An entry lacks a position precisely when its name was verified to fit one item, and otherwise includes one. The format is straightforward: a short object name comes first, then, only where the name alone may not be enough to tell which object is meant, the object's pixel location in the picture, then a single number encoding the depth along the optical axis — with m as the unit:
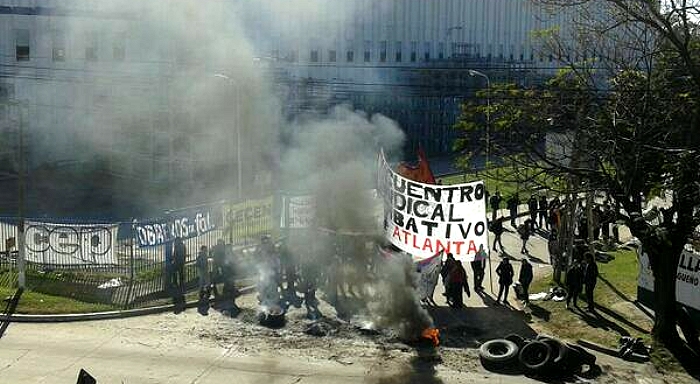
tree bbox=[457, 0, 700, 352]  10.62
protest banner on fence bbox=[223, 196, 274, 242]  16.72
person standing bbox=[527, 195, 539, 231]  21.72
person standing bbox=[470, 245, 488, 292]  14.72
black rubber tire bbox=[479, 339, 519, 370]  10.76
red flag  14.66
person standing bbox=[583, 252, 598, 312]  13.55
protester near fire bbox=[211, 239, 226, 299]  14.89
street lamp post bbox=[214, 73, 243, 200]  26.12
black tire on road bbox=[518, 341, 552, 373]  10.50
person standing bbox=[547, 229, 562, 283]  15.84
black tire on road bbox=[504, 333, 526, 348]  11.28
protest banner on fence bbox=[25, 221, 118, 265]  15.59
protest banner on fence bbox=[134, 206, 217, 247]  15.15
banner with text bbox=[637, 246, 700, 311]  12.80
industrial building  30.42
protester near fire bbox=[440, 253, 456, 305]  13.88
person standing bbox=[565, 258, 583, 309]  13.58
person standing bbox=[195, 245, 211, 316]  14.18
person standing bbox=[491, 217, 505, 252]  19.50
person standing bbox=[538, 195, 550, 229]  22.22
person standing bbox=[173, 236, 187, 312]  15.05
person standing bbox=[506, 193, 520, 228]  22.62
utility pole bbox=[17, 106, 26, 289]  14.70
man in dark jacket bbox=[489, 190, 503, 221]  22.80
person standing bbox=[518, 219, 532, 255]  19.15
